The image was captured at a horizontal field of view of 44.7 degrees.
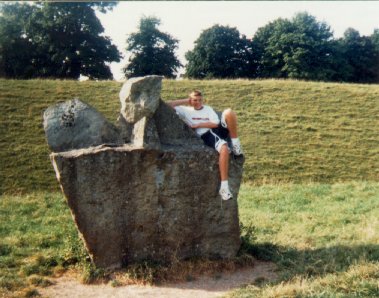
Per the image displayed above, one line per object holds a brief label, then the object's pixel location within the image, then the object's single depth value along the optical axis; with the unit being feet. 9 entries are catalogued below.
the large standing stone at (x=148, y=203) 28.37
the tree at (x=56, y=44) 167.12
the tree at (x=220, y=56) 197.77
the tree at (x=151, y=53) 192.13
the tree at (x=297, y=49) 188.44
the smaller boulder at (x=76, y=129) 29.91
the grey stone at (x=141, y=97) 30.19
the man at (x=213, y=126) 30.19
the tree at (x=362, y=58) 215.10
